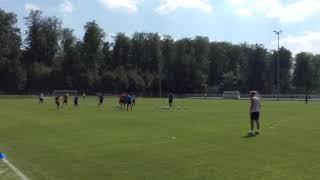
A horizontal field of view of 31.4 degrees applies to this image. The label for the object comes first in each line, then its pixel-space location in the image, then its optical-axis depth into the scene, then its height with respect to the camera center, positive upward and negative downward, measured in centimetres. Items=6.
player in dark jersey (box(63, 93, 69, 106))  7025 -120
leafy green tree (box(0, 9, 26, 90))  14950 +879
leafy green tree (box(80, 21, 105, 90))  15862 +984
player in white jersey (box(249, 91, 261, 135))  2472 -84
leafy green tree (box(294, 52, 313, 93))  17200 +547
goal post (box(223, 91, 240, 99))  12575 -121
